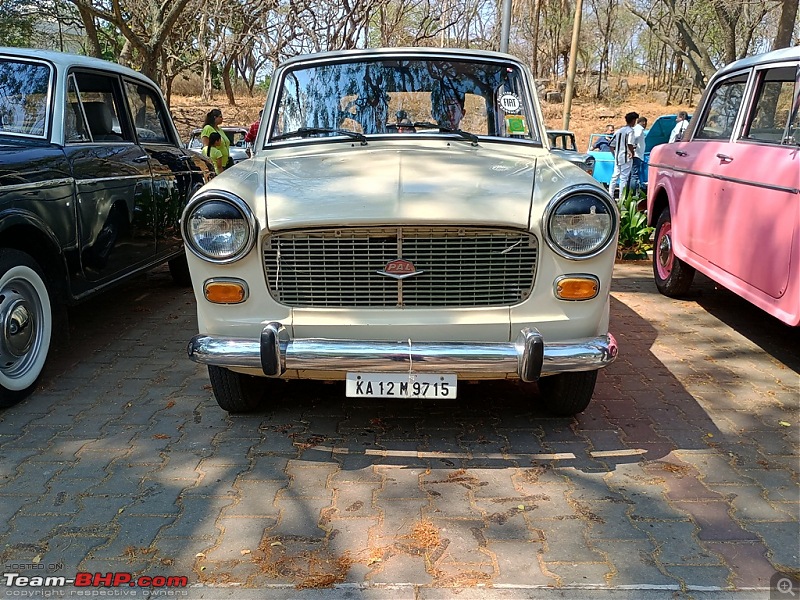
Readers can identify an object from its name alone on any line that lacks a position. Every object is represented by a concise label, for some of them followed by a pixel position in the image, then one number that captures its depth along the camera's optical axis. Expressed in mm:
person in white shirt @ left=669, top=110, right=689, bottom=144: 11202
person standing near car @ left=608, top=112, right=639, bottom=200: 10828
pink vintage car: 3809
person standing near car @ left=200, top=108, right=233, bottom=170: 9039
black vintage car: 3590
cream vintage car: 2799
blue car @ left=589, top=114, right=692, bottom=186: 12883
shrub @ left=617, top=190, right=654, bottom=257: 8109
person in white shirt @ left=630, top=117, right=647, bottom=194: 10984
